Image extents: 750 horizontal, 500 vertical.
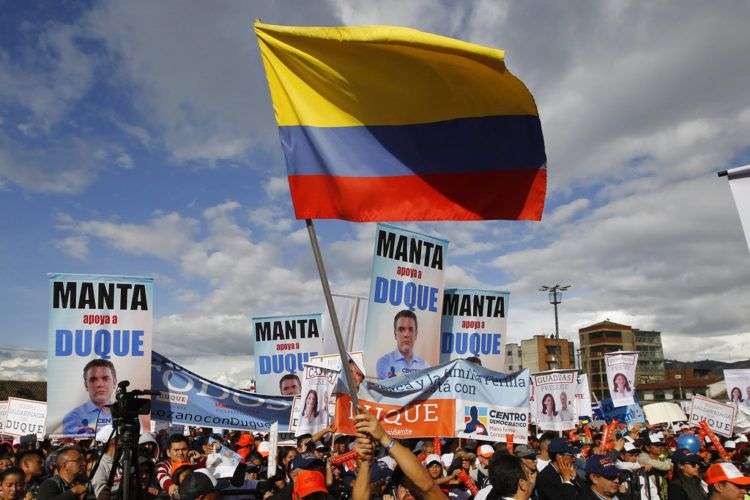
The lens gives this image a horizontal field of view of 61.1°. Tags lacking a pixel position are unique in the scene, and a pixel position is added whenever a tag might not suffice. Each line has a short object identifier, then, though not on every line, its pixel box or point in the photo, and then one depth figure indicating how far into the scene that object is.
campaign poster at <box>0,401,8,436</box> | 17.51
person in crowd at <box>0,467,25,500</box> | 6.03
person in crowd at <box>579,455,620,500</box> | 5.80
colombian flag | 5.08
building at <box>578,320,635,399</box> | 130.75
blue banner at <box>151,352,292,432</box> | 10.93
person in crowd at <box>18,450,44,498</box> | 7.20
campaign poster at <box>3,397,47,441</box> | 14.55
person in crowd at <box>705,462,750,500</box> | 5.25
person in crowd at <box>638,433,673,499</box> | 9.53
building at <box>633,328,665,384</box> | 146.62
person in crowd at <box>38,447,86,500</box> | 5.84
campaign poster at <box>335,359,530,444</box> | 9.77
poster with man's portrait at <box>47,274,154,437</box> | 10.22
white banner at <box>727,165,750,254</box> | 4.24
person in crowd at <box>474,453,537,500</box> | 4.32
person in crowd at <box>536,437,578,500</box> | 6.01
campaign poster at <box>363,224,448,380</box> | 12.10
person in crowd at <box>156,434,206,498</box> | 7.47
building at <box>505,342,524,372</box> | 134.86
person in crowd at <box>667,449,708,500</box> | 7.71
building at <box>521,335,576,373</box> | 118.81
